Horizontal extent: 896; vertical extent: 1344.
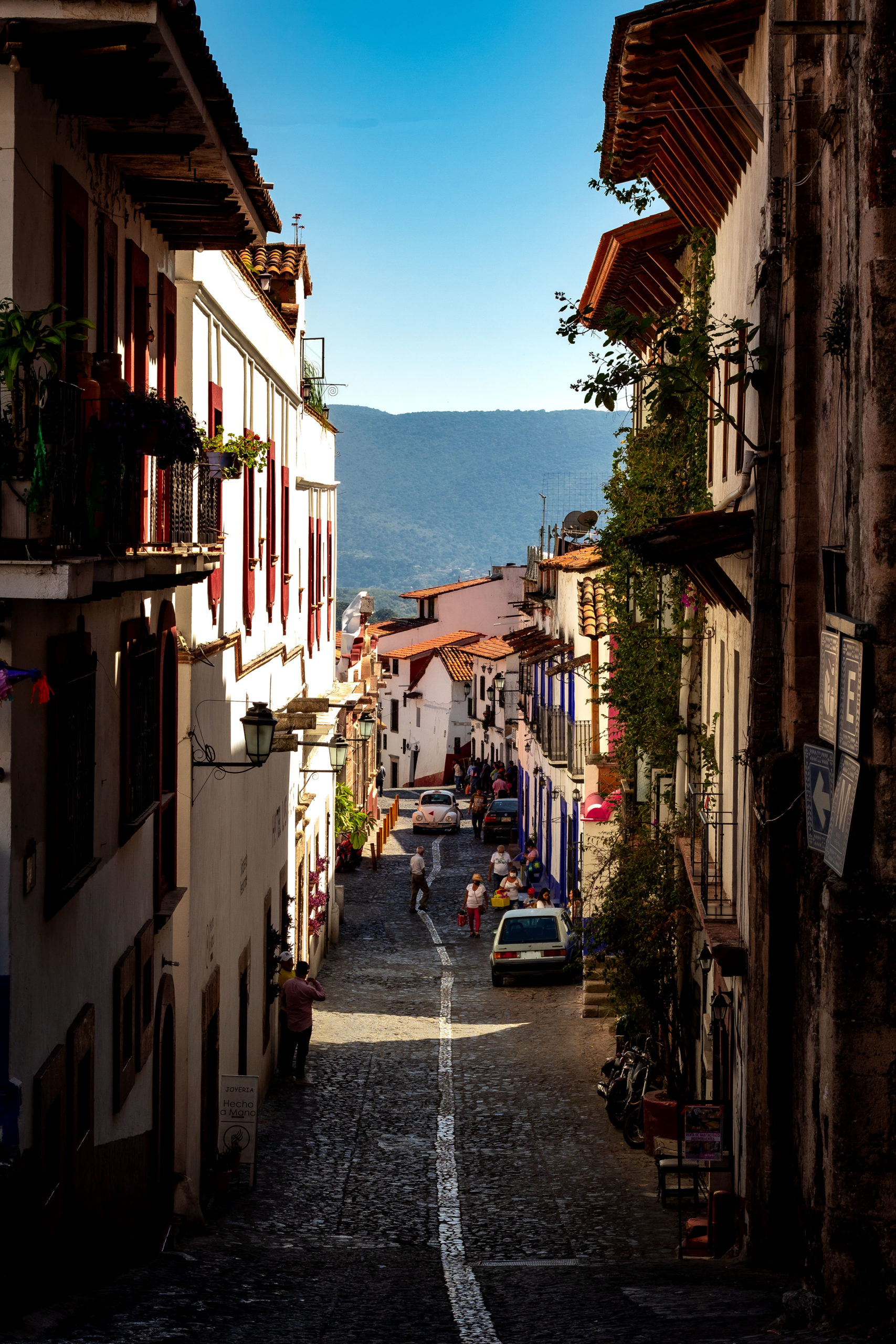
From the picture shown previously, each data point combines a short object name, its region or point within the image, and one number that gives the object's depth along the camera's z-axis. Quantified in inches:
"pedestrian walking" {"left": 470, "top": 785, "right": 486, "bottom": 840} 2049.7
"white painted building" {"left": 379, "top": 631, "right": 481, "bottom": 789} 2938.0
